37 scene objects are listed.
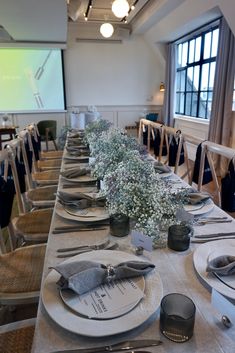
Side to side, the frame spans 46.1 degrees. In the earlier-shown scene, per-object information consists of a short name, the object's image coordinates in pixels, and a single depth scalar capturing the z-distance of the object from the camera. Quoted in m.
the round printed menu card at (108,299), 0.66
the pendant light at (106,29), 4.55
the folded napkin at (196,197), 1.31
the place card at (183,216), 1.05
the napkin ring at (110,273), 0.76
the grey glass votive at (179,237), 0.96
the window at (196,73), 5.15
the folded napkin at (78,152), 2.57
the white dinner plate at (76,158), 2.37
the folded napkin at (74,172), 1.80
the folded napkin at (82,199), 1.30
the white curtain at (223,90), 4.21
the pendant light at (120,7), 3.46
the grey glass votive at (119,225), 1.06
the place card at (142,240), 0.94
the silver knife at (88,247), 0.97
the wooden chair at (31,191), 2.22
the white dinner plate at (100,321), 0.62
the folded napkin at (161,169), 1.90
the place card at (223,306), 0.64
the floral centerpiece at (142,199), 0.99
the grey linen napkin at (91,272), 0.72
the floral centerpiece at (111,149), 1.46
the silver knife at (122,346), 0.59
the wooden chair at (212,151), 1.67
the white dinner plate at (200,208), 1.24
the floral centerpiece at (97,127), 2.77
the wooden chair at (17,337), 0.93
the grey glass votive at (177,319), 0.62
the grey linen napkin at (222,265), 0.79
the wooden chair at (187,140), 2.33
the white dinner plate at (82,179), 1.70
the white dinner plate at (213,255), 0.75
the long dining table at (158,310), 0.61
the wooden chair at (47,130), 6.34
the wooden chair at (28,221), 1.76
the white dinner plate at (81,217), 1.17
